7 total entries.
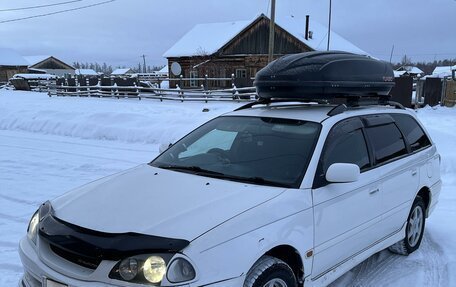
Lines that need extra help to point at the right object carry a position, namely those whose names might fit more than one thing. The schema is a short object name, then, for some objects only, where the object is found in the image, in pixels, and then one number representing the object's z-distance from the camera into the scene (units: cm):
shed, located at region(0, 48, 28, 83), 6297
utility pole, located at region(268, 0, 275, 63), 1743
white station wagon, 239
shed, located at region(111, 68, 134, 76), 10962
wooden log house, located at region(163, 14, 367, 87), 3412
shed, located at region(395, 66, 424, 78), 5967
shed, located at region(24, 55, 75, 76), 7322
